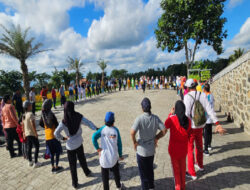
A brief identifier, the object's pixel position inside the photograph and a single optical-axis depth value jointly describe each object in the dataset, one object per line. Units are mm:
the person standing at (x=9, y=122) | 4680
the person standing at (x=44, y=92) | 9883
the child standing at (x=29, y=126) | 4039
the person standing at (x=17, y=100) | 8526
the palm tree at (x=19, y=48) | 11617
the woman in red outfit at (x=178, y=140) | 2598
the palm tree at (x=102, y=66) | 39406
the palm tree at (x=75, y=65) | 28219
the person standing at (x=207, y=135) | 4285
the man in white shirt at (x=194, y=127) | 3275
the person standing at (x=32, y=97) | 10000
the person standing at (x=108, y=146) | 2662
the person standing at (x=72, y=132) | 3004
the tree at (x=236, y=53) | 36250
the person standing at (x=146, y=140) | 2605
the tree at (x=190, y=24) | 15188
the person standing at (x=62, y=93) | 11922
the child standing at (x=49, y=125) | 3680
